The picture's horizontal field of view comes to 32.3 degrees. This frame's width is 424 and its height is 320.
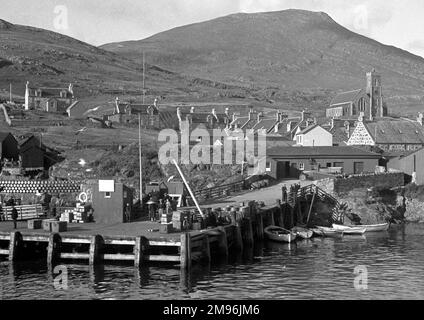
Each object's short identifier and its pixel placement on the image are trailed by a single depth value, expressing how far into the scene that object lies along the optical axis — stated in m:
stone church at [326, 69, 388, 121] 157.88
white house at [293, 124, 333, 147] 93.56
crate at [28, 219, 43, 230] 45.33
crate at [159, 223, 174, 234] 42.77
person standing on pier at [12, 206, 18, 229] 45.88
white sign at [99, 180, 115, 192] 46.84
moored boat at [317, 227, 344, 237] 54.72
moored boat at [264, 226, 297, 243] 50.69
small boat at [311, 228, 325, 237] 54.53
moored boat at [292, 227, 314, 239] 52.96
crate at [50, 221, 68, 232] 43.34
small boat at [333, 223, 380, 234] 54.88
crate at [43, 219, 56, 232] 43.94
